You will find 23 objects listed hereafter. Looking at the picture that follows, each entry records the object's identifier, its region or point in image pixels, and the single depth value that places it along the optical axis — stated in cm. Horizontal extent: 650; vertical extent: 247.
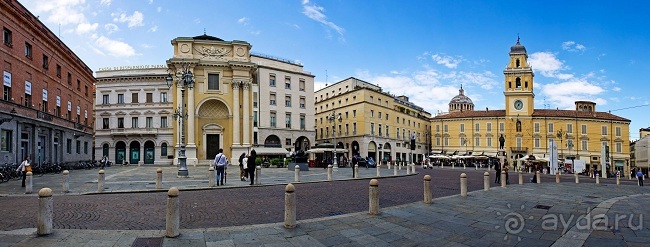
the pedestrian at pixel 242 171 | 1917
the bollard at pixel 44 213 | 640
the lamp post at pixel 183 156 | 2167
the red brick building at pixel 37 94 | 2209
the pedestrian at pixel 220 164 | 1677
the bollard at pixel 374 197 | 866
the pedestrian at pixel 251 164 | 1673
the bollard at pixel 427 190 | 1070
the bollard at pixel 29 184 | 1348
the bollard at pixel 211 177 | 1586
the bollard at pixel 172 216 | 647
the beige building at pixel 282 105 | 5006
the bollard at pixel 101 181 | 1384
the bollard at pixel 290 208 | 721
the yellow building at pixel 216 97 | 4391
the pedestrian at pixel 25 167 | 1619
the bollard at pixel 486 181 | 1495
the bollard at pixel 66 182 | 1386
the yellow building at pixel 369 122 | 5816
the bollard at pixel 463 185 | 1267
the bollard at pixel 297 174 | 1855
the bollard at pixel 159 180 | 1483
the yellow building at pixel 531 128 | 6438
